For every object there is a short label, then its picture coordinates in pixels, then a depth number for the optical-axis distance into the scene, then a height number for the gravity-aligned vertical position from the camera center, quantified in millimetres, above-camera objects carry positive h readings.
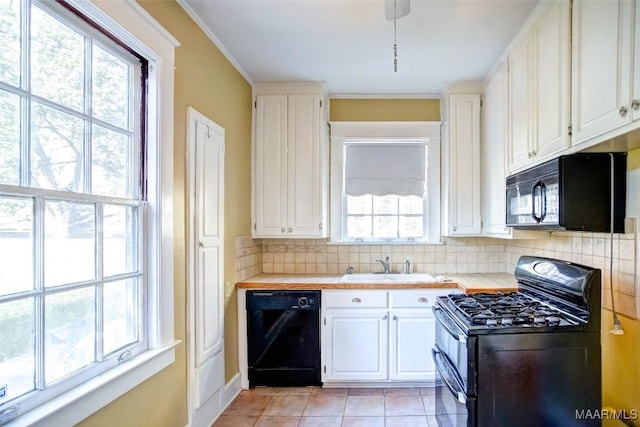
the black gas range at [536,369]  1762 -716
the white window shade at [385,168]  3715 +457
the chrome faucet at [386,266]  3559 -477
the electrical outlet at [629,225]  1815 -46
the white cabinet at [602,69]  1420 +606
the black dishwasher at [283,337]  3070 -998
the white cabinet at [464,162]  3352 +469
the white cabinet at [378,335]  3061 -970
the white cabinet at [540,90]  1920 +726
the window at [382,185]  3682 +292
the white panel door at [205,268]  2256 -348
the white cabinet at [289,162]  3406 +471
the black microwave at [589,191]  1869 +120
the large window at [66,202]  1212 +44
